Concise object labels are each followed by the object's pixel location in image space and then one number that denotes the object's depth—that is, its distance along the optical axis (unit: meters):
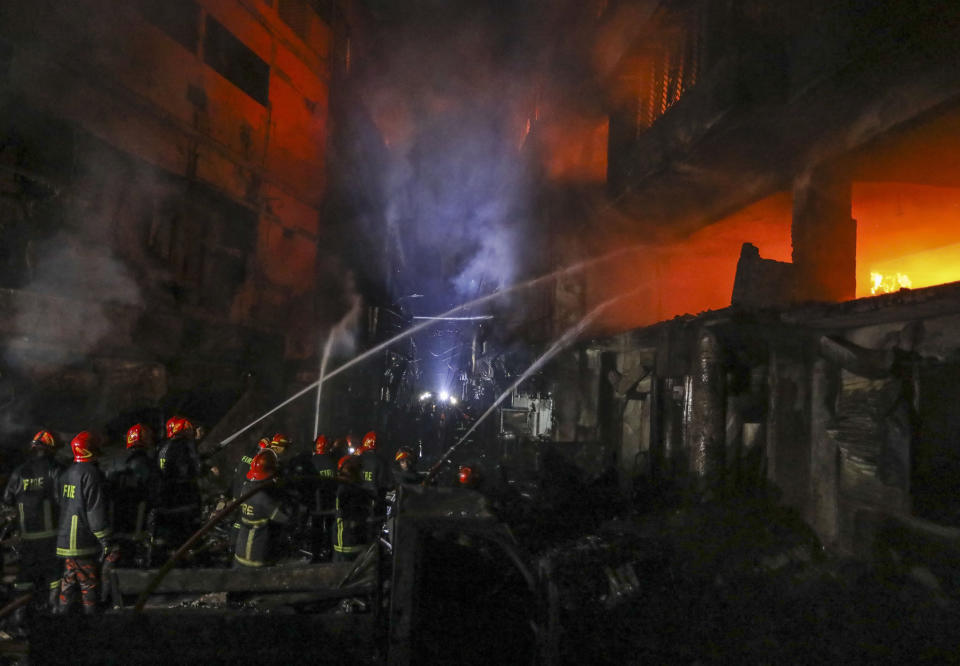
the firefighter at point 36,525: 6.24
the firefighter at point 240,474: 7.24
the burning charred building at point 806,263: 5.25
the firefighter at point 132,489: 7.16
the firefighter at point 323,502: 7.89
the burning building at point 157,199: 9.56
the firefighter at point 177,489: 7.57
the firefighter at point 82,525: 5.91
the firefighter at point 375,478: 7.69
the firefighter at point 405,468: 8.39
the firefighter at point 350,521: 6.88
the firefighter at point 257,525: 6.04
